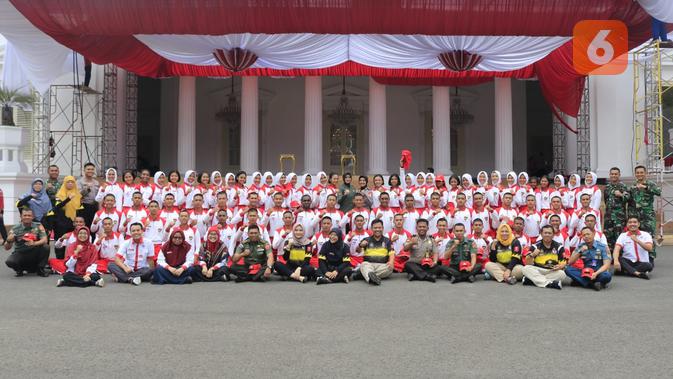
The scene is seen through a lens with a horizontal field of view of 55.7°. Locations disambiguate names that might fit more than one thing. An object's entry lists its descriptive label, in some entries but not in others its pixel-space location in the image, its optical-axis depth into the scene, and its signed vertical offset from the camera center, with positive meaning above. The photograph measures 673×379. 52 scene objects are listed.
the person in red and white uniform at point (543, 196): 10.98 +0.08
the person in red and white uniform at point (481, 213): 10.50 -0.20
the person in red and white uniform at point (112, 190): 10.68 +0.19
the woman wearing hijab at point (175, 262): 8.72 -0.85
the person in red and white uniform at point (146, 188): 10.95 +0.23
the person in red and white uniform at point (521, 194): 10.96 +0.12
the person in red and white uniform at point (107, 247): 9.20 -0.67
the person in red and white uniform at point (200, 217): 10.08 -0.25
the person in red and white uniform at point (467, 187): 11.08 +0.24
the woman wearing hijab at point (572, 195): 10.78 +0.10
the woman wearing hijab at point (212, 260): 8.96 -0.86
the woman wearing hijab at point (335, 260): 8.88 -0.84
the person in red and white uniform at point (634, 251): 9.16 -0.74
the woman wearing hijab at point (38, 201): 10.32 +0.00
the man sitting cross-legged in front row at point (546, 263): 8.41 -0.86
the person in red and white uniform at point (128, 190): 10.80 +0.19
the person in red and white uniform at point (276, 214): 10.36 -0.21
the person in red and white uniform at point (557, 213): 9.98 -0.20
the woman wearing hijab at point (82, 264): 8.40 -0.87
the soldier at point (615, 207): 10.38 -0.11
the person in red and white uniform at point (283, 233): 9.60 -0.48
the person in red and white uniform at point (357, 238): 9.42 -0.55
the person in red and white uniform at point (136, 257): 8.85 -0.78
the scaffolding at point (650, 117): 16.42 +2.36
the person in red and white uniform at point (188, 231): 9.13 -0.44
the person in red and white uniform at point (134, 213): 9.99 -0.19
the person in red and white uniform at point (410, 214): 10.41 -0.22
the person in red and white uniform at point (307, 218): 10.31 -0.28
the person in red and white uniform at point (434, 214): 10.43 -0.22
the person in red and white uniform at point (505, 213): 10.40 -0.20
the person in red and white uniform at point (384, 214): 10.38 -0.22
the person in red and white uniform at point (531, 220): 10.28 -0.31
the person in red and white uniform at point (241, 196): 10.98 +0.09
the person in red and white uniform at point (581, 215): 9.91 -0.23
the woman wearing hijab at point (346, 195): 11.20 +0.10
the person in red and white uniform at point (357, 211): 10.20 -0.17
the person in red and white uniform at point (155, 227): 9.73 -0.40
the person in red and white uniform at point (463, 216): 10.45 -0.25
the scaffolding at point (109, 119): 18.81 +2.47
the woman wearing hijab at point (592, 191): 10.75 +0.16
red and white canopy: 12.28 +3.57
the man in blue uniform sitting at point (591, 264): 8.17 -0.84
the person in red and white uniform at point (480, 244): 9.37 -0.64
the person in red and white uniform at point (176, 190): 11.02 +0.19
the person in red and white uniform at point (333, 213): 10.10 -0.20
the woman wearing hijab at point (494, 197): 11.19 +0.07
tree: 17.00 +2.76
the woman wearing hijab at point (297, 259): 9.01 -0.83
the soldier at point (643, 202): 10.23 -0.02
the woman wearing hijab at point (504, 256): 8.87 -0.79
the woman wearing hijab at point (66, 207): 10.35 -0.10
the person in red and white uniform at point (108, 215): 9.80 -0.22
